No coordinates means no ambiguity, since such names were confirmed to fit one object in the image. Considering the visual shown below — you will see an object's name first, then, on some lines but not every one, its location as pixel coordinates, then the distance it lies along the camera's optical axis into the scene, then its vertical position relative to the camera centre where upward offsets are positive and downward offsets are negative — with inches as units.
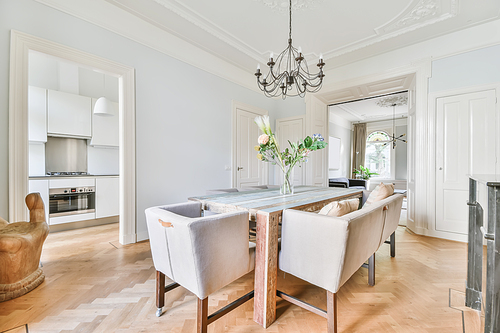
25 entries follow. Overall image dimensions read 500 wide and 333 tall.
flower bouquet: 81.0 +6.4
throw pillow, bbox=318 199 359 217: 51.4 -10.2
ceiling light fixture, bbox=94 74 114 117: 144.3 +38.6
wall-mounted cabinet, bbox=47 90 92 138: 137.8 +33.2
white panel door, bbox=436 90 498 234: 111.0 +9.7
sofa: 243.1 -19.1
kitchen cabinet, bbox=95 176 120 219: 144.4 -21.3
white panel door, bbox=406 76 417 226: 134.7 +8.9
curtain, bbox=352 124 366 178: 327.0 +31.2
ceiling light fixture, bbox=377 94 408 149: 232.5 +73.3
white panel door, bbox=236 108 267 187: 169.3 +11.4
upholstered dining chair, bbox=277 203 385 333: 45.5 -18.2
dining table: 51.5 -15.8
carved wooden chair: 61.7 -25.7
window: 320.2 +19.2
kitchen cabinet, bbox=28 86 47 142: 131.1 +30.9
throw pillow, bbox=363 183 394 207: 73.4 -9.0
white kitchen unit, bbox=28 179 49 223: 122.1 -12.8
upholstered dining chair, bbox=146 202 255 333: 42.4 -17.9
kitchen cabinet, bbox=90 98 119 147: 155.3 +26.0
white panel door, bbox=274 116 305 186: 184.1 +29.2
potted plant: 312.8 -9.5
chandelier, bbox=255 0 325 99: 88.6 +67.3
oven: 129.0 -21.9
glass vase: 86.6 -6.4
